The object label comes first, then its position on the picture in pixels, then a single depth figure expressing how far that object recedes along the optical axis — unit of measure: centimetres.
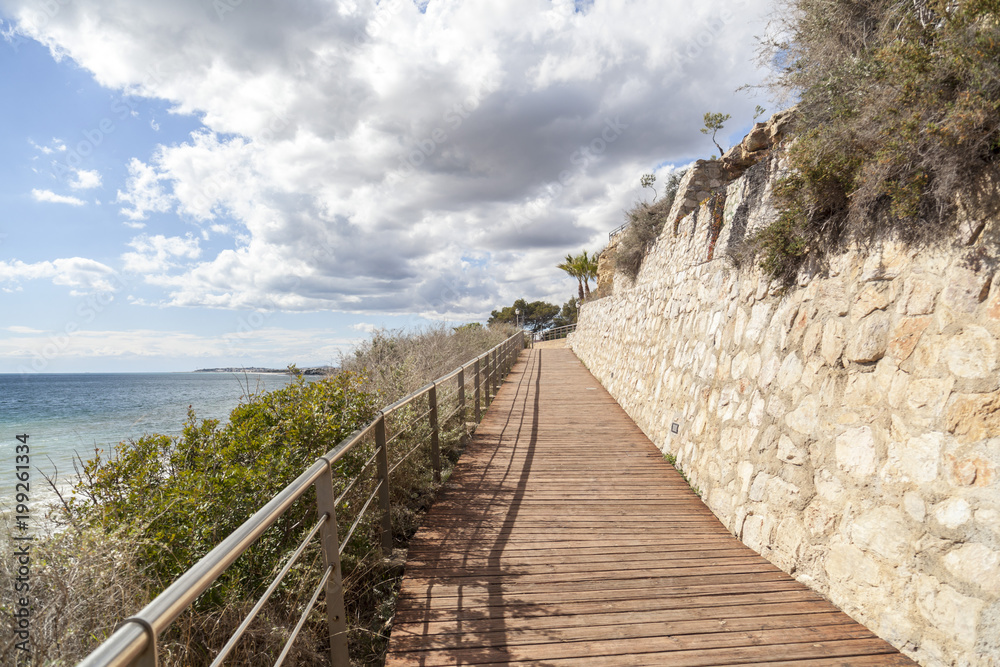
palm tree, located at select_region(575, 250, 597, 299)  3150
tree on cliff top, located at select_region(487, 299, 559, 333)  5488
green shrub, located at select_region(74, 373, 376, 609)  233
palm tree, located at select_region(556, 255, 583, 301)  3219
